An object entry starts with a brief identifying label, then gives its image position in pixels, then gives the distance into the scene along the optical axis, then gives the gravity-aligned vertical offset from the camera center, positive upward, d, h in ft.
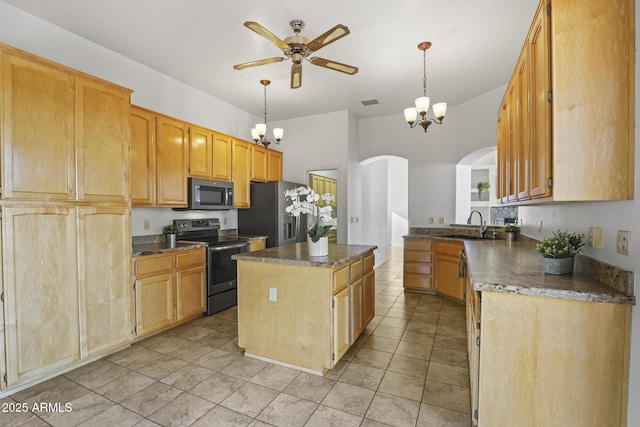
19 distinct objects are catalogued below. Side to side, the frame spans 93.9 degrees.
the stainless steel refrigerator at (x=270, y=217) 15.01 -0.37
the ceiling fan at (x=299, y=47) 6.93 +4.19
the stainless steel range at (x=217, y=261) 11.94 -2.08
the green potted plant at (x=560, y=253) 5.31 -0.78
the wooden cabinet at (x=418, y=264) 14.74 -2.71
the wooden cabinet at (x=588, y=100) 4.26 +1.61
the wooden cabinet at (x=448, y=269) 13.20 -2.78
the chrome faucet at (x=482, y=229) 13.47 -0.90
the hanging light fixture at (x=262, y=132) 12.98 +3.48
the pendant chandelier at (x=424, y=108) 10.02 +3.59
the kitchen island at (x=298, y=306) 7.42 -2.55
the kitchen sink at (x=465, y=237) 13.44 -1.31
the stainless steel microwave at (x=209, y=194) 12.28 +0.70
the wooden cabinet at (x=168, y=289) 9.45 -2.73
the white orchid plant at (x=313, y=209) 8.09 +0.02
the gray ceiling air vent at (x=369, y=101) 15.12 +5.54
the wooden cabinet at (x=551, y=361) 4.31 -2.31
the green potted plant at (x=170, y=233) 11.52 -0.90
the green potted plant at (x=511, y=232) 11.66 -0.90
